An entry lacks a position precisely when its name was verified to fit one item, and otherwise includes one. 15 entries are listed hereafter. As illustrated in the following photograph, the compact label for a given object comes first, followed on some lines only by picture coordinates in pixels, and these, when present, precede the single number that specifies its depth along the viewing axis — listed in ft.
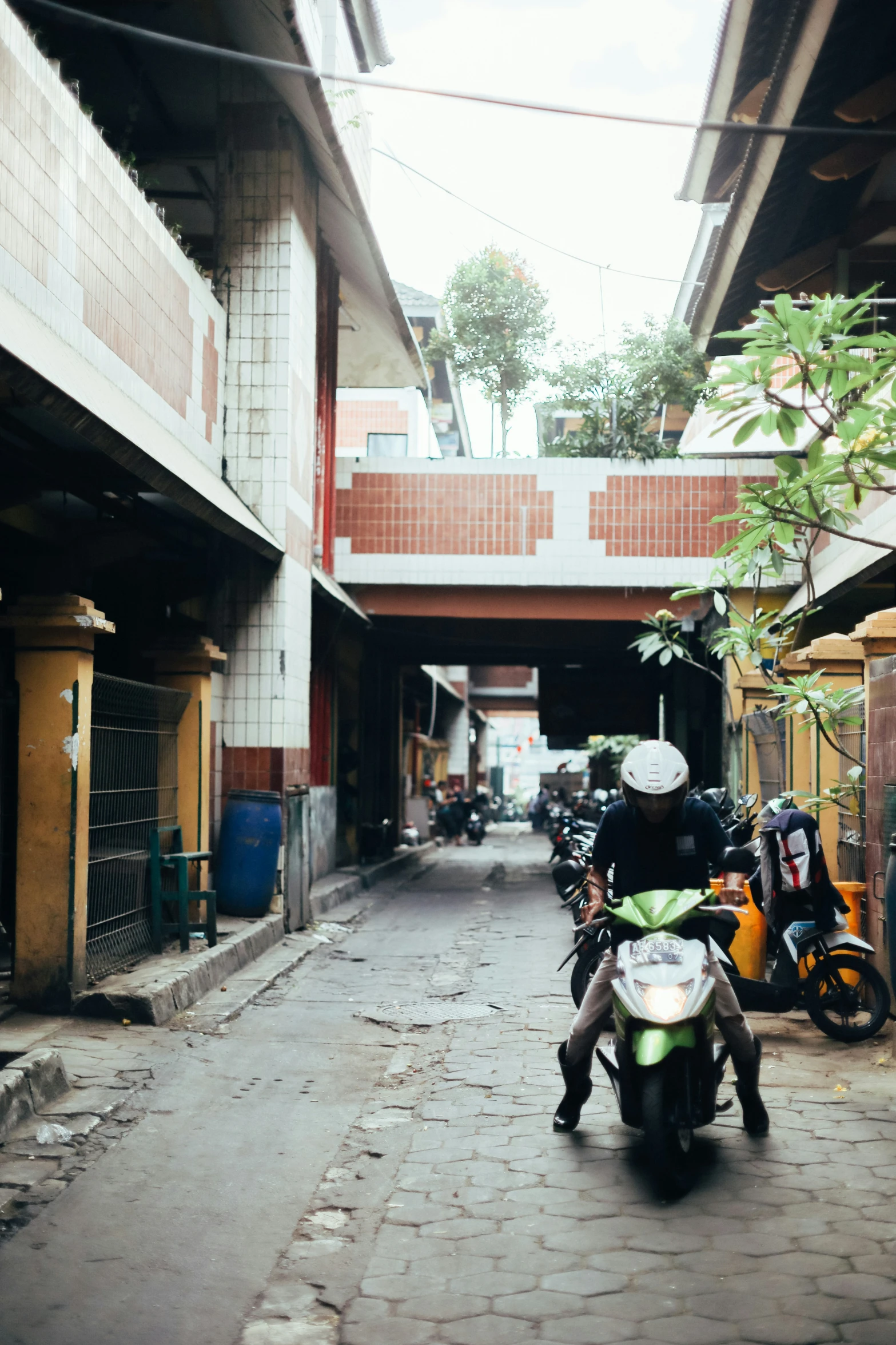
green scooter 13.57
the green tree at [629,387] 53.06
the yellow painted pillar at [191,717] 31.22
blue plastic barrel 33.96
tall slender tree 78.18
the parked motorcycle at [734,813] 26.84
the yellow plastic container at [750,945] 24.89
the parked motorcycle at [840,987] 21.53
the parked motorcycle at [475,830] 98.78
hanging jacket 22.06
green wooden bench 27.48
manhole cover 24.89
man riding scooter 15.38
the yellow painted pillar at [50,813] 21.93
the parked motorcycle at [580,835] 30.42
